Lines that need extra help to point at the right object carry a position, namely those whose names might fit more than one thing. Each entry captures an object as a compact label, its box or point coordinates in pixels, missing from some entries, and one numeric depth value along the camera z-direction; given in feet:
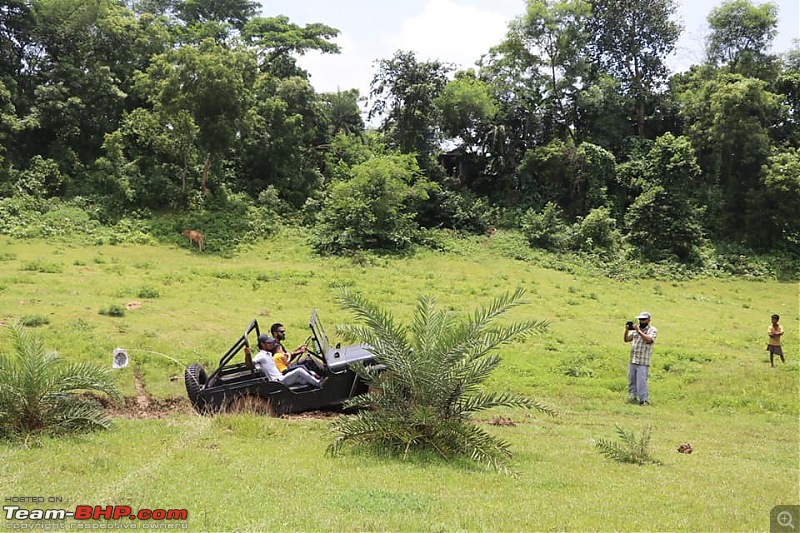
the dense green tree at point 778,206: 112.27
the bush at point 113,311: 53.78
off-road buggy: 31.42
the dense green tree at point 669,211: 109.50
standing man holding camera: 38.73
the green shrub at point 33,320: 47.37
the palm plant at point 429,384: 23.89
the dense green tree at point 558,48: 133.49
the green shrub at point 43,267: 71.82
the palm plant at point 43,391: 24.75
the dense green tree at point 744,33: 126.62
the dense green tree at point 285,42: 139.95
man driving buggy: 33.68
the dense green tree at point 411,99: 131.03
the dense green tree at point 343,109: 150.56
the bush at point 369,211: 105.56
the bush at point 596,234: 111.86
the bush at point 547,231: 113.09
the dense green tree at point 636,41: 137.69
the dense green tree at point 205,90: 101.96
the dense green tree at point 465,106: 127.03
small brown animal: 98.84
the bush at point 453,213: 123.95
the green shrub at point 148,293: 63.05
